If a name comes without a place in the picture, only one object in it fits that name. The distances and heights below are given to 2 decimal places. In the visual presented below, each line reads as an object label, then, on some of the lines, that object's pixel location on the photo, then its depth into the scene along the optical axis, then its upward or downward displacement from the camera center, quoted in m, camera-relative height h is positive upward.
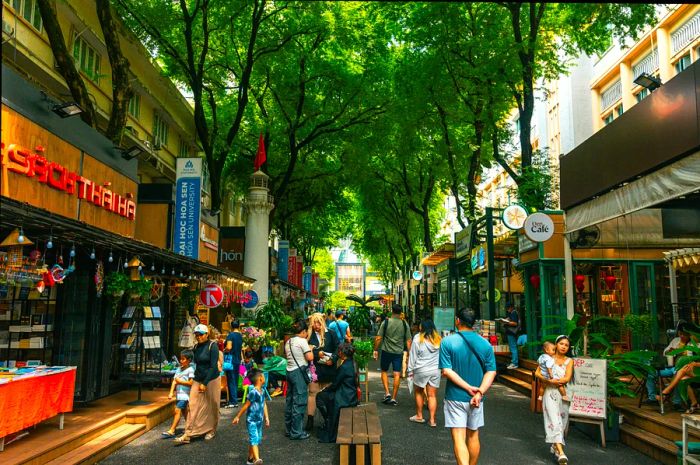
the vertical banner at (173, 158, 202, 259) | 16.09 +3.00
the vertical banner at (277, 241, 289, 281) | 31.88 +2.74
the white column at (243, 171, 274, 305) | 23.72 +3.23
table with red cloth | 6.63 -1.24
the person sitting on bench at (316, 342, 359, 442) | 8.34 -1.30
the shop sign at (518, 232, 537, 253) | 15.89 +1.91
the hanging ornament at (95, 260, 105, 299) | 9.65 +0.47
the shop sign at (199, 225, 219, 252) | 18.45 +2.28
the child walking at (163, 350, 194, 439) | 8.74 -1.23
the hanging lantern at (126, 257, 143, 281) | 10.10 +0.62
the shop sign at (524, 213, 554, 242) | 13.87 +2.06
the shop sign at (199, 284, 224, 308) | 14.67 +0.26
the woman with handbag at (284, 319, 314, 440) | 8.42 -1.13
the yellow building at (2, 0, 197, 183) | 13.12 +7.11
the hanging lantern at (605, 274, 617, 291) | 15.77 +0.80
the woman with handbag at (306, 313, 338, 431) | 9.18 -0.99
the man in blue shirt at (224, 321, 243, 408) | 11.46 -1.10
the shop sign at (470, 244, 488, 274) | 18.39 +1.69
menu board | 8.24 -1.20
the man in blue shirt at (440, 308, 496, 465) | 5.80 -0.80
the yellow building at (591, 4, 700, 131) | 19.05 +9.89
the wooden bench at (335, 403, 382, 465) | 6.42 -1.54
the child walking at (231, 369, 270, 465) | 7.11 -1.38
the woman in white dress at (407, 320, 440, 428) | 9.60 -1.02
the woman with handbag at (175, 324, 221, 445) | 8.41 -1.26
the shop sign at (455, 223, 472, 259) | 20.17 +2.52
